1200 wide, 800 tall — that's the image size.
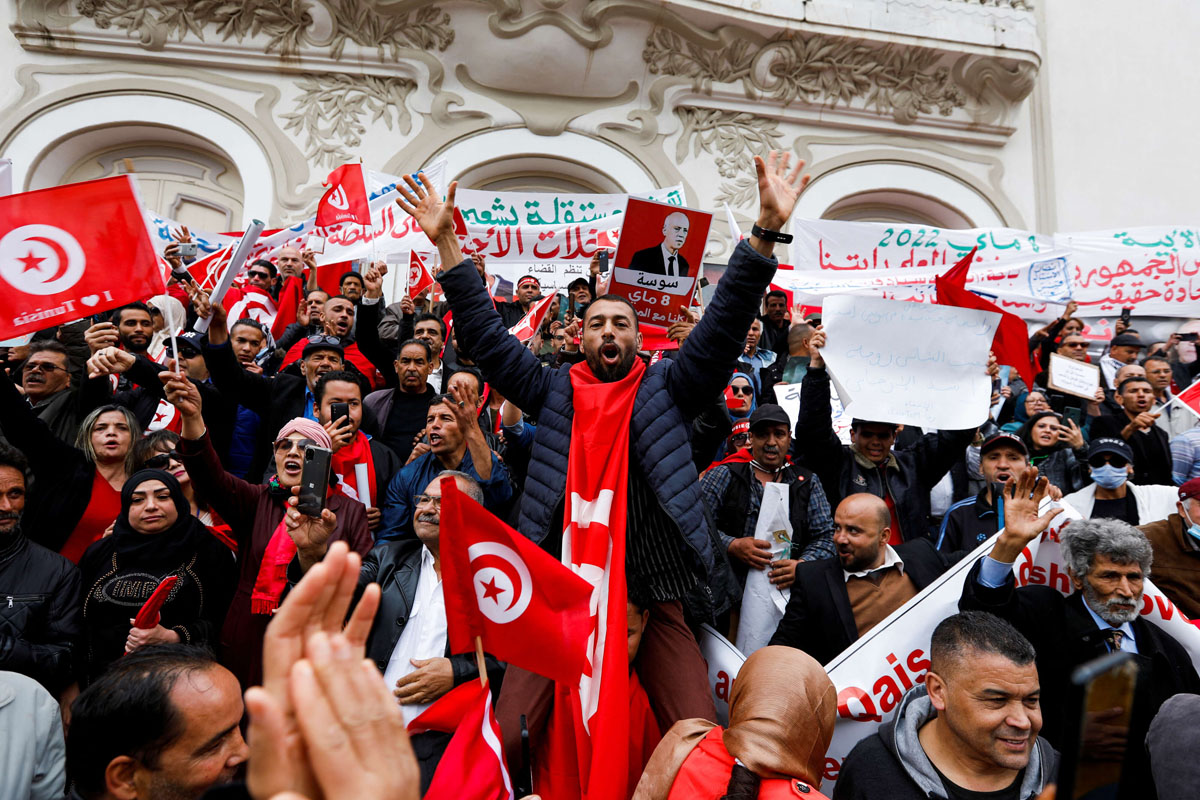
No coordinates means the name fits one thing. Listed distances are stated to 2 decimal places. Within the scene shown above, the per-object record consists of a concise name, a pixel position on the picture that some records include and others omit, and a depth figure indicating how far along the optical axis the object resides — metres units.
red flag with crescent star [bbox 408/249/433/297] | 7.26
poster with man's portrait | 4.38
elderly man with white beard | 3.15
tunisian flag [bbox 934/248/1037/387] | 5.24
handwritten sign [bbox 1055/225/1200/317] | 9.28
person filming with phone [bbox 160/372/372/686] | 3.30
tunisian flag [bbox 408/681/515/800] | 2.54
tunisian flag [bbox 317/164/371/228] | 8.02
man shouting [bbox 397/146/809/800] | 2.83
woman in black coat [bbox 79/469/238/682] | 3.10
